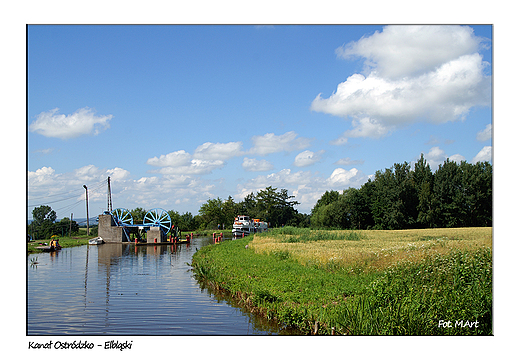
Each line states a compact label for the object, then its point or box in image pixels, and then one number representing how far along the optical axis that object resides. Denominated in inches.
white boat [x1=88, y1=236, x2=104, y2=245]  2100.1
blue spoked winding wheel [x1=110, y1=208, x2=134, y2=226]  2319.6
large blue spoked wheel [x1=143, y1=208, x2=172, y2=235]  2482.8
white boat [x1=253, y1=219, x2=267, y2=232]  3425.9
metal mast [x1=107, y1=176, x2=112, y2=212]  2386.0
